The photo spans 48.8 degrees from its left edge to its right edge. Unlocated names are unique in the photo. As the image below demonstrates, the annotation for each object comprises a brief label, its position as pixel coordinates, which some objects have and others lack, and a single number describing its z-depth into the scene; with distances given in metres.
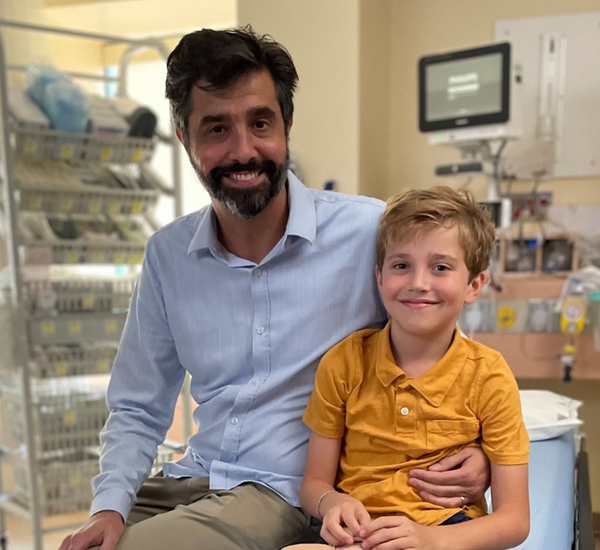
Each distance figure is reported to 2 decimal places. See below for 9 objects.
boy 1.09
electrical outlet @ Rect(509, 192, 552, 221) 3.28
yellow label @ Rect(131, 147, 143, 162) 3.00
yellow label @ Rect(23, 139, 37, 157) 2.68
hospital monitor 2.71
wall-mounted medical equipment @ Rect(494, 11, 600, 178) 3.23
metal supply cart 2.64
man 1.33
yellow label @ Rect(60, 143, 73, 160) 2.77
